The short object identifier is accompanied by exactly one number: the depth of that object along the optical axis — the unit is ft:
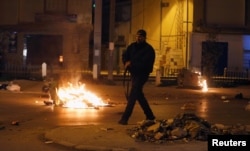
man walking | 43.68
